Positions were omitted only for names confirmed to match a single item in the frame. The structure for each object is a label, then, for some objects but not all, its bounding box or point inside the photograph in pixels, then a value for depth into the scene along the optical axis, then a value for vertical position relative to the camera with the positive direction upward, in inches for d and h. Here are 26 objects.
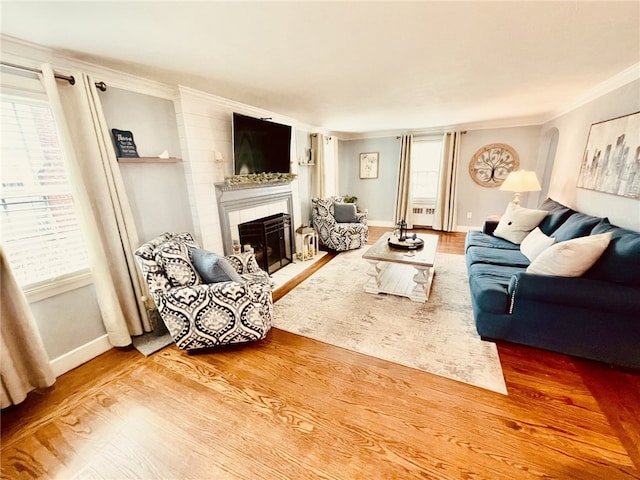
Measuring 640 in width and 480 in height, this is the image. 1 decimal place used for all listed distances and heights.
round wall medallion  199.5 +1.8
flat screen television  119.7 +13.5
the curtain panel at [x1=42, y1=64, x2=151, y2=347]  73.3 -8.3
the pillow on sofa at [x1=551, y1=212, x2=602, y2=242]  95.3 -23.9
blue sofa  67.1 -40.2
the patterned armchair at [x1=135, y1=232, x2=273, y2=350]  78.2 -38.7
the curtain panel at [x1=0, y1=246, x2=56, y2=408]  62.4 -42.1
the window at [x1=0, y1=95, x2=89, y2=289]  66.7 -5.5
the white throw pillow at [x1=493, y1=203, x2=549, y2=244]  128.3 -29.0
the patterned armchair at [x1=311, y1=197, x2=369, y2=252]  180.7 -39.2
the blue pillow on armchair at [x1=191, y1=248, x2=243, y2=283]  82.4 -30.2
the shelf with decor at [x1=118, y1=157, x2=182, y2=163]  85.4 +5.6
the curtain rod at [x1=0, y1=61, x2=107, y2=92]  63.0 +27.4
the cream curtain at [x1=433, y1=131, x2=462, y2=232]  209.4 -15.6
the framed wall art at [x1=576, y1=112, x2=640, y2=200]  87.1 +1.9
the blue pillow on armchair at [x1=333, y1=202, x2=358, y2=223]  193.6 -31.7
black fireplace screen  139.1 -37.9
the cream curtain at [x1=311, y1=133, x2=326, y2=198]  196.9 +3.0
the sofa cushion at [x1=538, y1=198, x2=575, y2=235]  116.6 -24.4
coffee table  110.3 -47.3
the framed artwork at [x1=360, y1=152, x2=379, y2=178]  245.2 +4.4
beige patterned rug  76.0 -56.6
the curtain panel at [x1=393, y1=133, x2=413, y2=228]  225.0 -16.5
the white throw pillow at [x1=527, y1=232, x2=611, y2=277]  71.7 -25.5
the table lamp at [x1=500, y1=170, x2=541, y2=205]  145.9 -9.4
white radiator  236.8 -42.0
